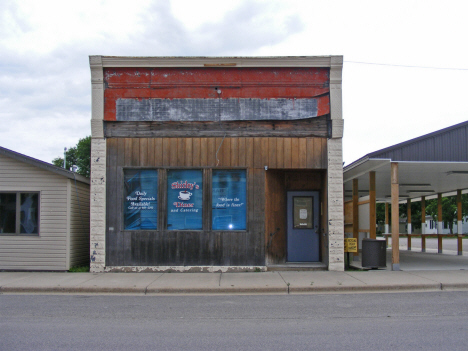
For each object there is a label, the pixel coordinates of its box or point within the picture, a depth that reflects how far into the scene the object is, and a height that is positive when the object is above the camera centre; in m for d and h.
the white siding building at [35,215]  13.48 -0.25
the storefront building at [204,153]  13.31 +1.52
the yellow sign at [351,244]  14.17 -1.13
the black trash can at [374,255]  13.92 -1.43
